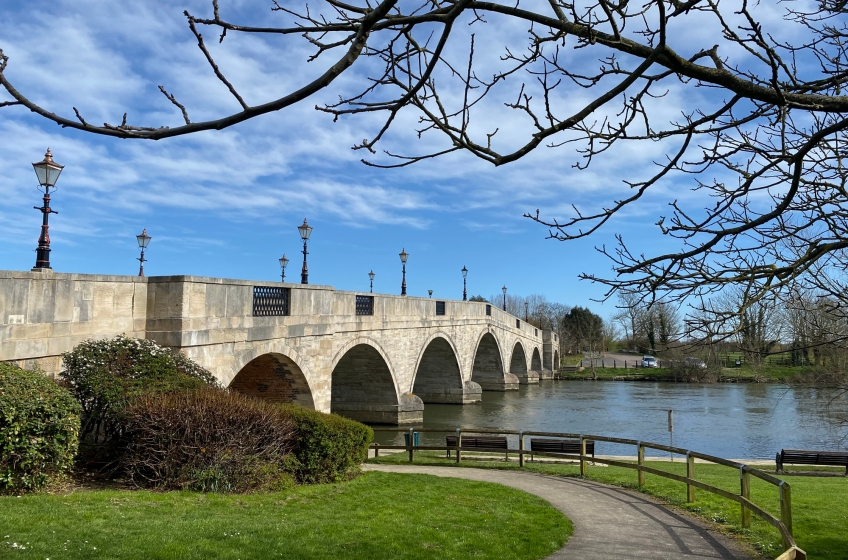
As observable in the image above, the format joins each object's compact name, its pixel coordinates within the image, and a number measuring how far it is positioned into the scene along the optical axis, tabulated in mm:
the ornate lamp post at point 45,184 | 9352
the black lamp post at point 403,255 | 25984
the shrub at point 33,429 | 6617
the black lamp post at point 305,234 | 17828
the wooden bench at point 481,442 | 15078
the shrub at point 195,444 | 8008
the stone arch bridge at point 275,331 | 8844
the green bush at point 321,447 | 9531
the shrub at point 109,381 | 8414
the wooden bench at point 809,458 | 15180
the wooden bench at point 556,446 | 14595
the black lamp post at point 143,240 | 20391
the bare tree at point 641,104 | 2605
